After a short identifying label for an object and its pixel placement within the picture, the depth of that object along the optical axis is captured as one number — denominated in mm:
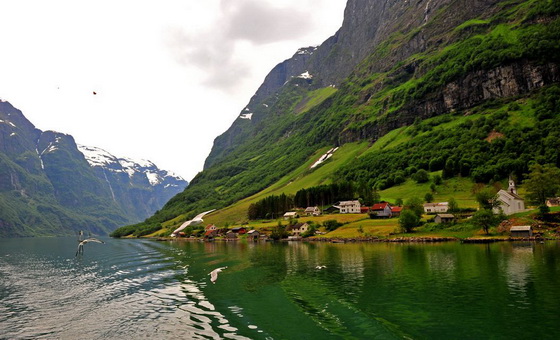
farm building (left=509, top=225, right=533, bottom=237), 92175
